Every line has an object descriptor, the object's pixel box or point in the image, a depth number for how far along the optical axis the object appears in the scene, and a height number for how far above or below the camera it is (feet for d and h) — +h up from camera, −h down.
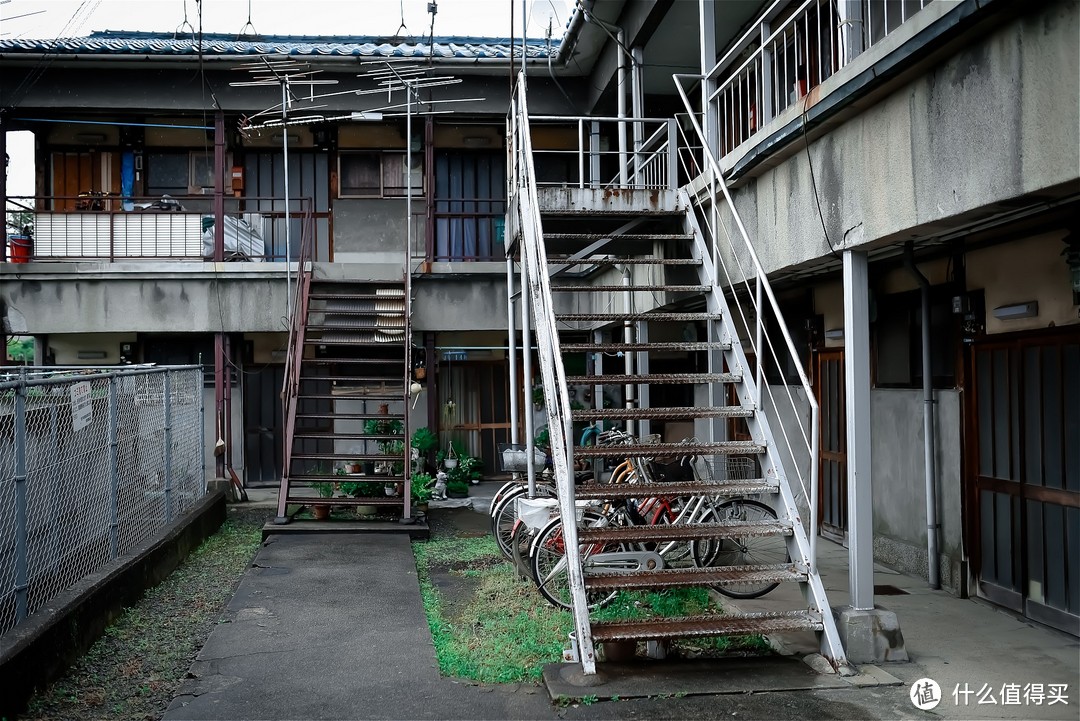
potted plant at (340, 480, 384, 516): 35.22 -4.73
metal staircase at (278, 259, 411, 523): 34.40 -0.50
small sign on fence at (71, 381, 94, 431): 22.84 -0.74
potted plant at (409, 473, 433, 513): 35.96 -4.96
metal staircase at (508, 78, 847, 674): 17.83 -0.78
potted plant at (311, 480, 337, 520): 34.37 -5.10
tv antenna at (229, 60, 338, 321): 42.22 +15.18
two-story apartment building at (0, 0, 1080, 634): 15.19 +4.31
